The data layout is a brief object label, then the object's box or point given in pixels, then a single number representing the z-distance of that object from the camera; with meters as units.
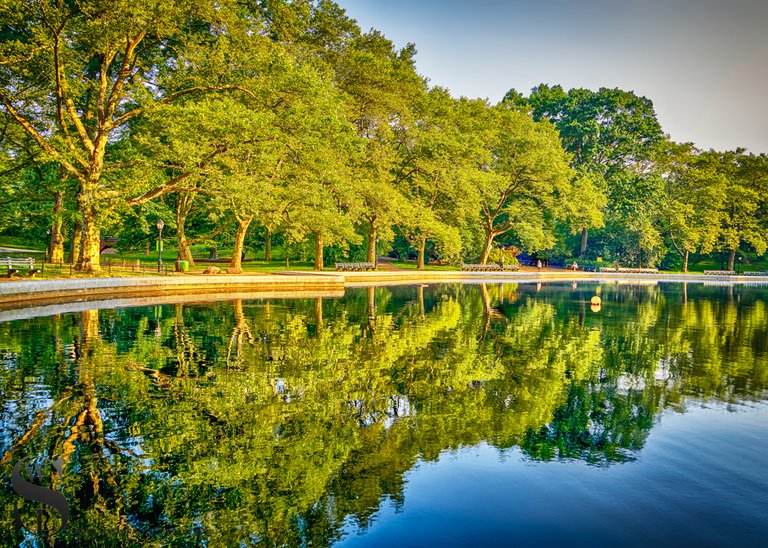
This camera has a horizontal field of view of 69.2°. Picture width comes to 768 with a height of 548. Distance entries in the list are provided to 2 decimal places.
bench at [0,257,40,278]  27.86
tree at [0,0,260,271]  27.56
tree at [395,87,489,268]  51.28
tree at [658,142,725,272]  74.12
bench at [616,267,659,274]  71.25
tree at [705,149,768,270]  76.62
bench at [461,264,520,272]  60.22
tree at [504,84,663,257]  71.31
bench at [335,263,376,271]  50.44
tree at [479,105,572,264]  58.41
